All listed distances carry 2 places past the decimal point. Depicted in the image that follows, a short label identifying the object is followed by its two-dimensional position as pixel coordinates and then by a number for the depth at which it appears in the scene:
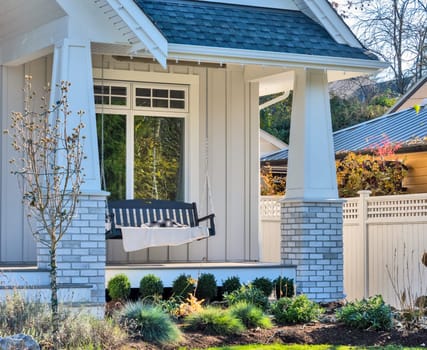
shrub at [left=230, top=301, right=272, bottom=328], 9.47
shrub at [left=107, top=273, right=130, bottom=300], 10.81
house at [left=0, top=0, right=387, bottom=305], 10.64
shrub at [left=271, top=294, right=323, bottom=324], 9.91
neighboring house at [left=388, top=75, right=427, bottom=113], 20.69
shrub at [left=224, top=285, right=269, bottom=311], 10.46
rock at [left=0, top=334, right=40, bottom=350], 7.27
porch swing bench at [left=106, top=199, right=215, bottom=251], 11.65
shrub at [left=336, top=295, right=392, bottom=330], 9.43
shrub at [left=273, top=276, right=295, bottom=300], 11.64
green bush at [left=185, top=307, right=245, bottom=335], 9.08
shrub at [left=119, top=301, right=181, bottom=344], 8.56
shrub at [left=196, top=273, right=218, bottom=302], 11.12
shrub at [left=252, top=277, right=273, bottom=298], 11.40
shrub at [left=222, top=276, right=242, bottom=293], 11.34
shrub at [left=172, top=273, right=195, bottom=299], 10.95
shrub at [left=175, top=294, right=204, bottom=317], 9.93
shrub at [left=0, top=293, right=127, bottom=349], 8.00
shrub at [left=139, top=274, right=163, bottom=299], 10.88
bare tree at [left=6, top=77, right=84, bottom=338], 8.49
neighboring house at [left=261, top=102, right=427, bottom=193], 15.48
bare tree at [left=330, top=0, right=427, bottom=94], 27.34
